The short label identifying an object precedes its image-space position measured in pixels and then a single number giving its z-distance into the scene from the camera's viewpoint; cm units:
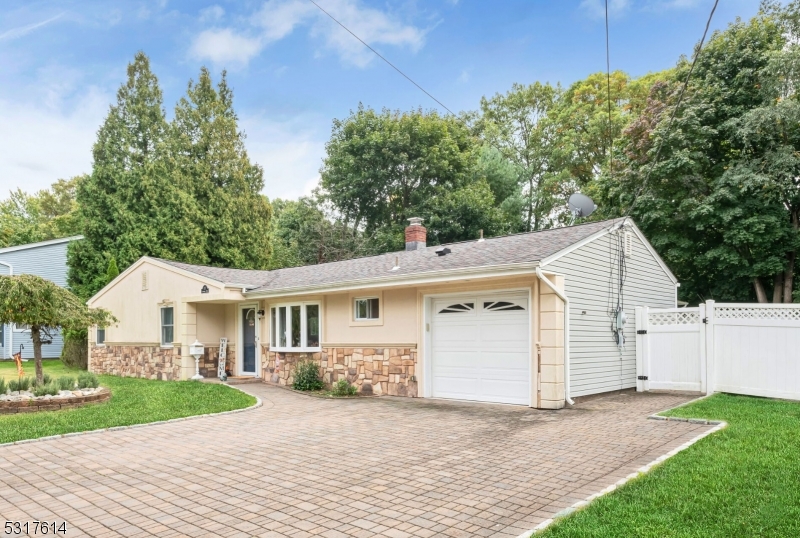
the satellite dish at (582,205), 1262
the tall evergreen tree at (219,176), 2689
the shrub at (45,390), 969
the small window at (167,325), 1578
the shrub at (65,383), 1031
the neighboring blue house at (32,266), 2412
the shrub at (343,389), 1162
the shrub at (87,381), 1071
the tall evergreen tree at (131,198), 2416
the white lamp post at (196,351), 1475
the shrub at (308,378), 1243
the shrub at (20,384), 1002
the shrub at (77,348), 1947
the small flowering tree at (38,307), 963
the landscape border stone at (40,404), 923
